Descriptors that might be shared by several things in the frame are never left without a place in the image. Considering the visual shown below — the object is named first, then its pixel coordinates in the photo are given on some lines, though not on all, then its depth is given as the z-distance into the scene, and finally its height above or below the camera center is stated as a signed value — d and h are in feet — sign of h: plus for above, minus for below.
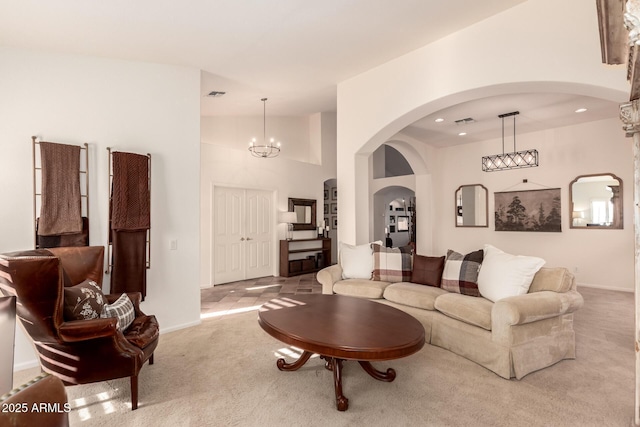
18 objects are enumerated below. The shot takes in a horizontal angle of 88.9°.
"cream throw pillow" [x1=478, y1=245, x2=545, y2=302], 9.45 -1.79
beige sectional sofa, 8.39 -3.07
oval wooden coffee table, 6.61 -2.62
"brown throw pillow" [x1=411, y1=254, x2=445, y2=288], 12.10 -2.06
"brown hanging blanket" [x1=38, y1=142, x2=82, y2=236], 10.11 +0.90
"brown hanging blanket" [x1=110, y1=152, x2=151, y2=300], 11.27 -0.09
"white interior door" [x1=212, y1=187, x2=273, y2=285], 20.98 -1.16
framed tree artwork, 20.81 +0.34
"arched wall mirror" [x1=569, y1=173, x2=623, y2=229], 18.88 +0.81
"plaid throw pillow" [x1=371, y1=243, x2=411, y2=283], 13.03 -1.96
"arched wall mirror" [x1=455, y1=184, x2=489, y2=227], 23.85 +0.74
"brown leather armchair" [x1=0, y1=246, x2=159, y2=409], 6.31 -2.39
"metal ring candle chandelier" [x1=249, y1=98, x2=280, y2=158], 20.67 +4.74
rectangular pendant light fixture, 16.14 +2.86
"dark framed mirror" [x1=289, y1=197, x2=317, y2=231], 25.04 +0.38
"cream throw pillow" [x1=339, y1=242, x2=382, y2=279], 13.65 -1.92
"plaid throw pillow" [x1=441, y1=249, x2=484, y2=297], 10.82 -1.97
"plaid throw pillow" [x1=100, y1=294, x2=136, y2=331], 7.86 -2.31
